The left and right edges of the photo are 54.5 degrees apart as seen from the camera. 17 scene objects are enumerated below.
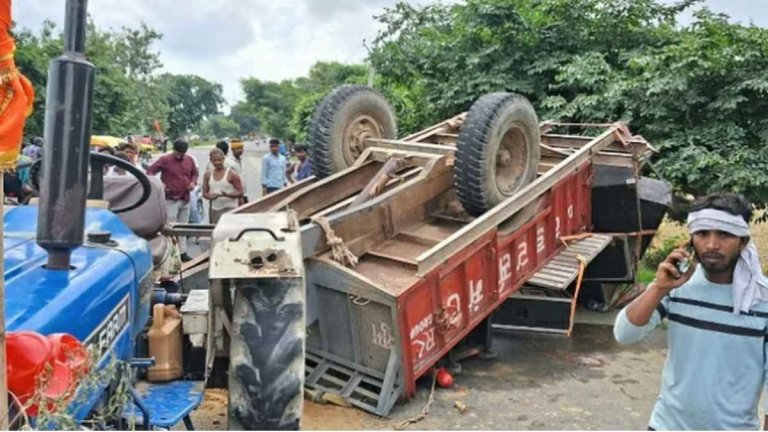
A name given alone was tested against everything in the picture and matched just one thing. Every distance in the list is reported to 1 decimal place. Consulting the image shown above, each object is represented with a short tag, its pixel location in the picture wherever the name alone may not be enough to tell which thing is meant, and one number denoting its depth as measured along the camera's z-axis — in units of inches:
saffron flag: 65.1
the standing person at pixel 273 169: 468.4
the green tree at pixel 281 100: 1293.1
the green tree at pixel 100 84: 799.1
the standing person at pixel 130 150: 394.0
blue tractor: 86.0
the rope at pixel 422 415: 195.8
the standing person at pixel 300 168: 475.2
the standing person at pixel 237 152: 402.1
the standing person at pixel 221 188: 378.3
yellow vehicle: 688.5
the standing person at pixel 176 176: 370.3
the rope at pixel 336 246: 197.3
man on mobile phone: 102.1
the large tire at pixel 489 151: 220.5
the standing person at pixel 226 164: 384.7
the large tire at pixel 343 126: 253.1
